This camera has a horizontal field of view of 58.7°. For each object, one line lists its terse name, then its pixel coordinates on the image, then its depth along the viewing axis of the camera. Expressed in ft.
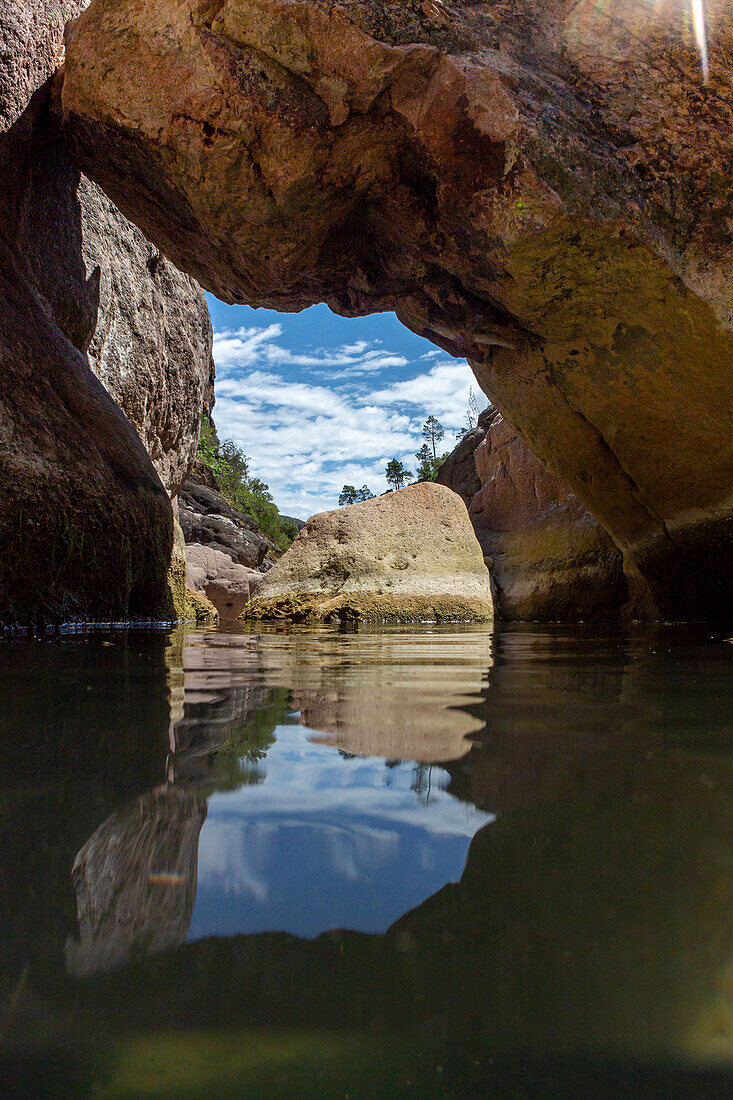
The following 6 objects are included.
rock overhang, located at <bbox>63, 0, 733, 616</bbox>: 12.39
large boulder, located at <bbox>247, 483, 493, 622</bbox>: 30.68
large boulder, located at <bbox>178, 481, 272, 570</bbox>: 68.03
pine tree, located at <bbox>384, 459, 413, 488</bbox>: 159.98
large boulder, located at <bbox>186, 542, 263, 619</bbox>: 56.34
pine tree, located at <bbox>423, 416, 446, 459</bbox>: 146.00
